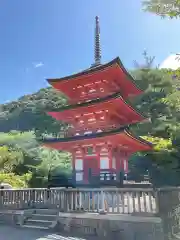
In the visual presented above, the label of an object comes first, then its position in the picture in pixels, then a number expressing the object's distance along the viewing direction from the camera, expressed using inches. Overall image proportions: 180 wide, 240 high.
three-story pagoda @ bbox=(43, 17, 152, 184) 513.7
